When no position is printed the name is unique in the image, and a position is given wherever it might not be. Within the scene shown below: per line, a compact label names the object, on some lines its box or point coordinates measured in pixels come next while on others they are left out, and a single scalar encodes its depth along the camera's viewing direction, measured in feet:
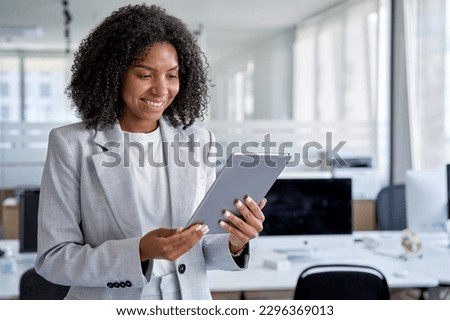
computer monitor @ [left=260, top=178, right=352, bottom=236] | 8.81
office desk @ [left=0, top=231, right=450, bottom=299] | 7.68
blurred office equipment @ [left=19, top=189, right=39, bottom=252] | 8.45
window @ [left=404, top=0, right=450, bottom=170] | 13.98
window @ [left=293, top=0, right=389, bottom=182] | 16.61
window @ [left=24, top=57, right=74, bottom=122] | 16.33
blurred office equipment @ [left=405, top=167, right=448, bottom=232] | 9.67
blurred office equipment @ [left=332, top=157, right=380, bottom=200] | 15.83
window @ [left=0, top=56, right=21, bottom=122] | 16.47
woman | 3.44
